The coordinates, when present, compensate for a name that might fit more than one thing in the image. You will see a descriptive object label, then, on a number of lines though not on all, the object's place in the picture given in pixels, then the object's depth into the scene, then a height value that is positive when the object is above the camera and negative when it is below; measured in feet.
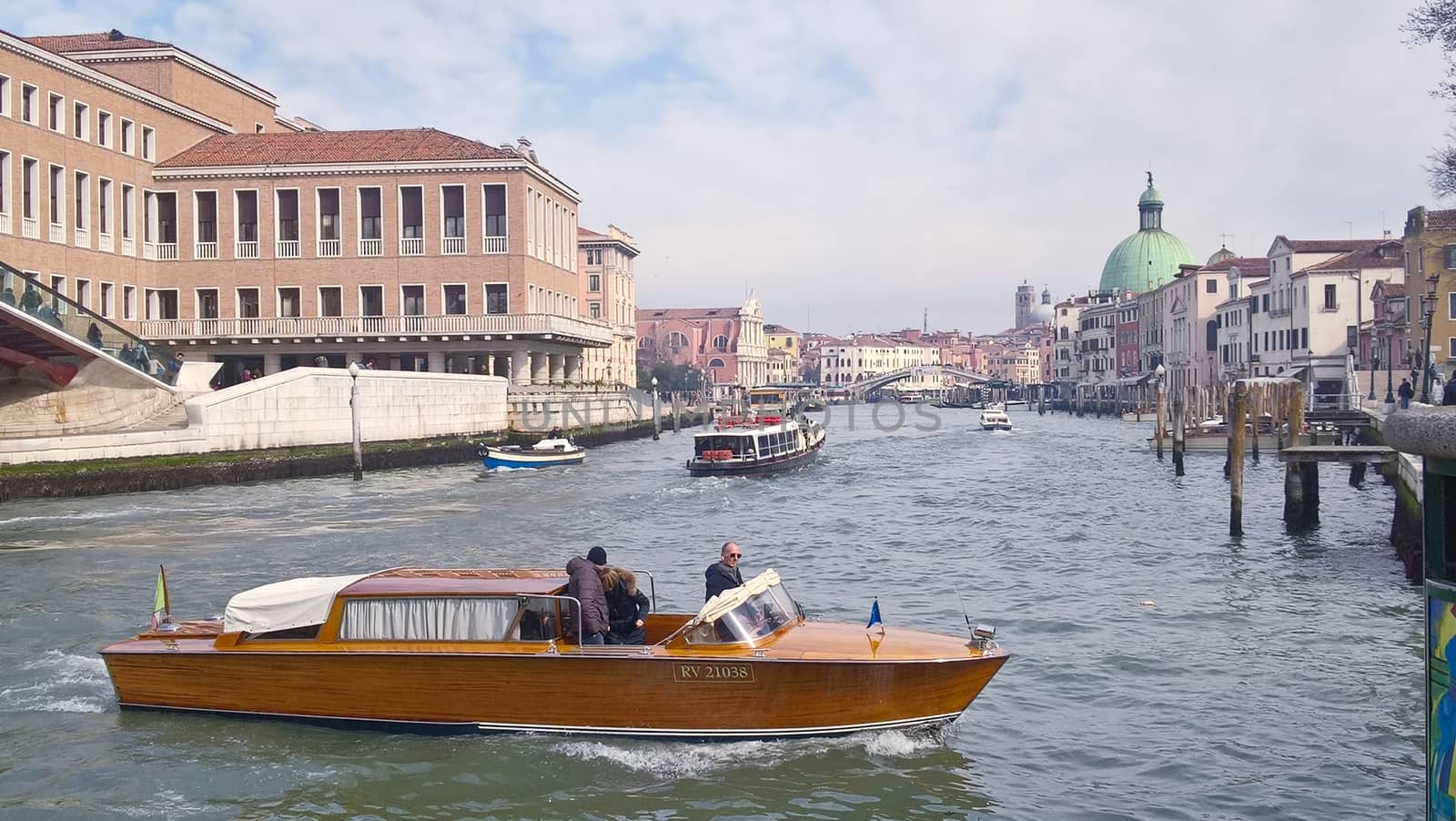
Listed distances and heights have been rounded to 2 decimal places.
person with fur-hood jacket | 33.78 -5.32
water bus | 121.08 -4.65
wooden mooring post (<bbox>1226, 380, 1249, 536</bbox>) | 73.26 -4.63
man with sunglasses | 34.73 -4.61
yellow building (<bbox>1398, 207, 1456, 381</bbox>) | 159.74 +15.05
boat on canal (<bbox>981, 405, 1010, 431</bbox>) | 248.93 -4.43
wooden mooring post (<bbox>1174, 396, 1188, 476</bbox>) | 119.34 -3.78
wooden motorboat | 31.48 -6.52
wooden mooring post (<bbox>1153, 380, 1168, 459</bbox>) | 147.95 -3.54
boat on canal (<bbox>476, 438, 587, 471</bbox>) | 124.67 -5.02
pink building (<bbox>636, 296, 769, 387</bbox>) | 551.59 +27.40
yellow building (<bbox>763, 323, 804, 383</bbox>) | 627.46 +16.76
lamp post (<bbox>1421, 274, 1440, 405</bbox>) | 114.11 +2.93
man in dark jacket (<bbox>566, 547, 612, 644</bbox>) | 32.58 -4.94
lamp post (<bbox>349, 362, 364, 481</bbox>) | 105.70 -0.66
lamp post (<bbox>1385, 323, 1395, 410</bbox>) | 177.06 +7.67
